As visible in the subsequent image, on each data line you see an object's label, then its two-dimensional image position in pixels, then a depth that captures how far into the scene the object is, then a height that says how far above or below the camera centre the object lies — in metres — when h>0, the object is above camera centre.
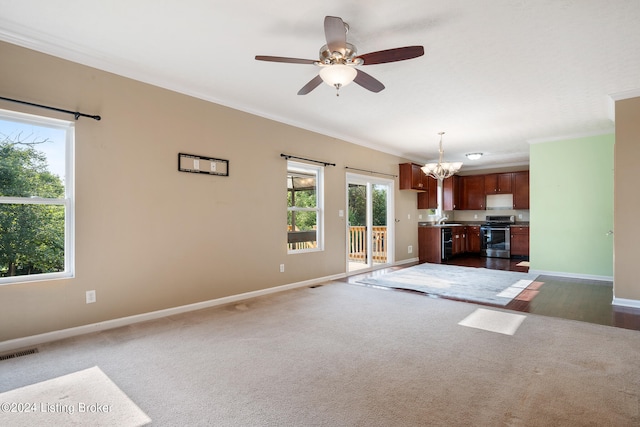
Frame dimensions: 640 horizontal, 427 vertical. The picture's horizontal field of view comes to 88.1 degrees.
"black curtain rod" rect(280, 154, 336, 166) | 5.02 +0.90
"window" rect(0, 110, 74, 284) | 2.83 +0.16
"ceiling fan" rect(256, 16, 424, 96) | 2.31 +1.19
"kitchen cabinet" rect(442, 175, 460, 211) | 9.48 +0.62
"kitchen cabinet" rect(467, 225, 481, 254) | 9.41 -0.70
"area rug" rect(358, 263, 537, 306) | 4.55 -1.11
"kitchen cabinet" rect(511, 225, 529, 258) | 8.31 -0.68
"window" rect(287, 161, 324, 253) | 5.23 +0.13
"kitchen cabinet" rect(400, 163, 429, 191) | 7.55 +0.88
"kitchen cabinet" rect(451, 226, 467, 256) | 8.61 -0.68
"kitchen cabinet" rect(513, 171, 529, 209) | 8.65 +0.64
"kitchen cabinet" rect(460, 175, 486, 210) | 9.51 +0.64
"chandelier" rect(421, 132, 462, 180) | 6.20 +0.87
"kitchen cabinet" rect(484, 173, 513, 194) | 8.95 +0.86
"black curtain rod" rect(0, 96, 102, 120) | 2.76 +0.96
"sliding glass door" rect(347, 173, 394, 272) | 6.67 -0.13
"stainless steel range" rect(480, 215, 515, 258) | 8.52 -0.59
